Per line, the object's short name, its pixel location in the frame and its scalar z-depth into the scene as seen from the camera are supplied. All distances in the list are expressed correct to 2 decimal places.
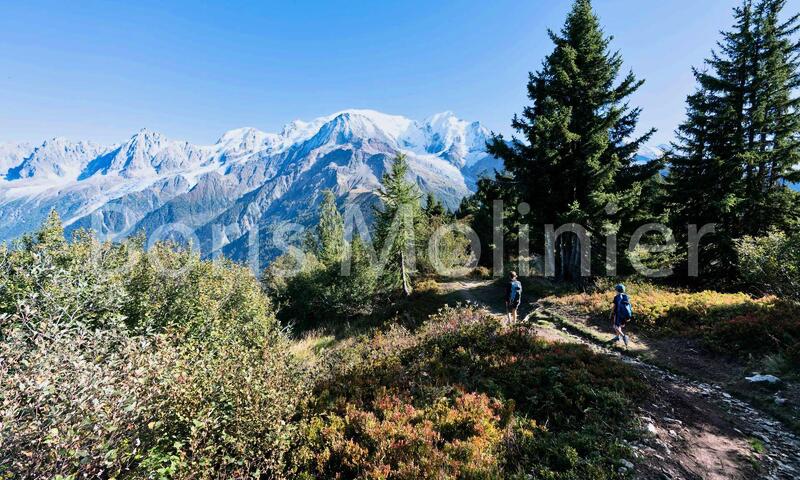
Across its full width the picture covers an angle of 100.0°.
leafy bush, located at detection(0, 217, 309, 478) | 3.69
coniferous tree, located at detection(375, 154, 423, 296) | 24.42
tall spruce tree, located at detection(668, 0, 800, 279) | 17.73
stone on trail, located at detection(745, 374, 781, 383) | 8.44
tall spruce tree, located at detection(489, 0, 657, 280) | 18.20
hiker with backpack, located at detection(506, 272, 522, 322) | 14.52
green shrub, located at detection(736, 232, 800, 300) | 11.71
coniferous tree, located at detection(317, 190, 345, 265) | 36.58
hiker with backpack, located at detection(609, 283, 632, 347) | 12.10
